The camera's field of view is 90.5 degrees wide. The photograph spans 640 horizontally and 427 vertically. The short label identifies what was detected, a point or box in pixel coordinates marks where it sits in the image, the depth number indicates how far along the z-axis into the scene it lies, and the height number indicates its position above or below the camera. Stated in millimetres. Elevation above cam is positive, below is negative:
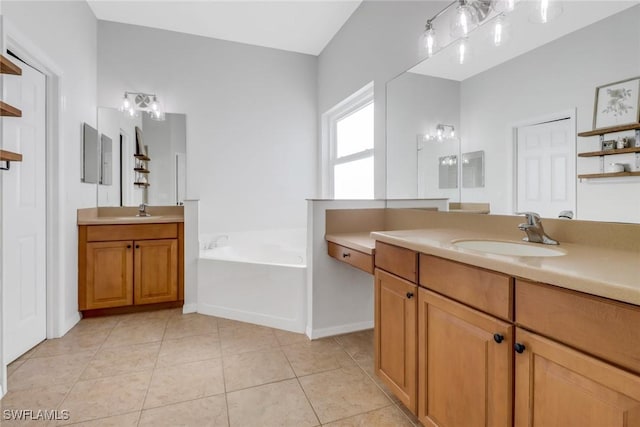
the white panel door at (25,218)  1933 -48
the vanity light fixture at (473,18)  1342 +1022
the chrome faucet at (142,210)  3201 +12
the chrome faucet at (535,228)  1287 -68
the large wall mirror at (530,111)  1133 +473
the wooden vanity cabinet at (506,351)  691 -398
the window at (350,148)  3166 +711
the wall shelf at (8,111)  1550 +505
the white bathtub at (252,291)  2475 -661
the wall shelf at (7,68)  1533 +715
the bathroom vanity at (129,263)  2717 -462
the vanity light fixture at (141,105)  3246 +1099
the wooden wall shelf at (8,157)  1547 +277
